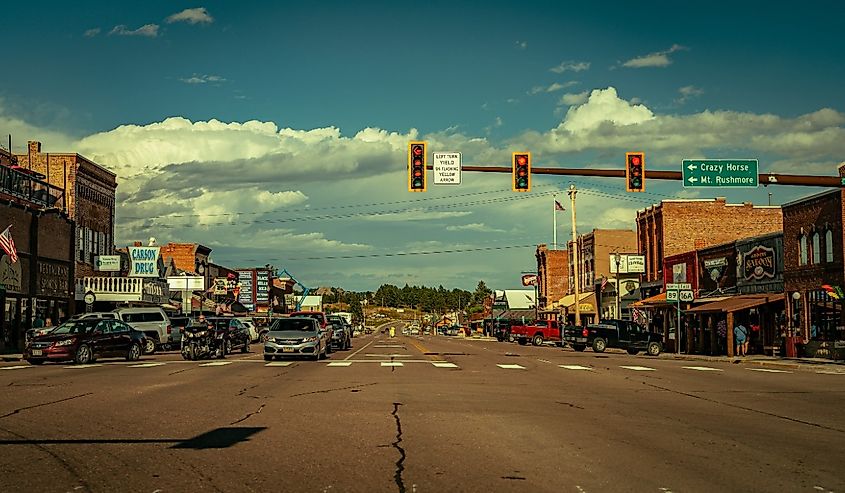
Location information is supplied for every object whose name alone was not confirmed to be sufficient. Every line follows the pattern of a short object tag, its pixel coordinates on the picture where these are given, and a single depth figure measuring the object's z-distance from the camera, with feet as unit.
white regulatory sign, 87.76
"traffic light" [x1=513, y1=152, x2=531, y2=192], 86.07
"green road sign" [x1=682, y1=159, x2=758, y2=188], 90.58
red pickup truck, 227.61
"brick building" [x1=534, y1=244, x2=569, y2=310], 366.63
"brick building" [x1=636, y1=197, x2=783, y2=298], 225.97
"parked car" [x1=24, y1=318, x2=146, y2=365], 100.89
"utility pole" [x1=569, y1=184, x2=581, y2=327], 210.18
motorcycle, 113.80
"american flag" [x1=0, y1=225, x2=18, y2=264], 138.62
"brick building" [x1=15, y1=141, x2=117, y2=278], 190.70
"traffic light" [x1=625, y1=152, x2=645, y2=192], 84.79
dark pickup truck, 161.48
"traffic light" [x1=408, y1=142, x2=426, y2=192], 85.35
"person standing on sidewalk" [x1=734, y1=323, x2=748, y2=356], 149.48
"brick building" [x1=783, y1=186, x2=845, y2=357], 131.95
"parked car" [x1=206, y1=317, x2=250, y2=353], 140.46
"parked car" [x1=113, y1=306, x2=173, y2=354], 143.23
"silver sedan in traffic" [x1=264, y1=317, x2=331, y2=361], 110.11
